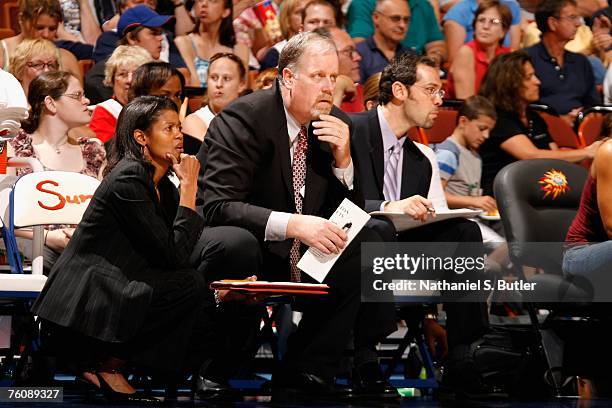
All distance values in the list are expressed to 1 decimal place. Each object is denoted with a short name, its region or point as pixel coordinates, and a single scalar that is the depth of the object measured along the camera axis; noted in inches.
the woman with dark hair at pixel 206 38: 609.6
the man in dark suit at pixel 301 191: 349.7
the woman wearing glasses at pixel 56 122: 448.1
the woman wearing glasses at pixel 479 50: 651.5
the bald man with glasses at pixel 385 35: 645.9
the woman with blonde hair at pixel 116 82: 498.0
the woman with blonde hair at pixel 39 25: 558.3
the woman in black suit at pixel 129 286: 329.7
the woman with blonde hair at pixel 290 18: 641.6
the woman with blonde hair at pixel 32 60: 512.1
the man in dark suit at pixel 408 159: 391.5
